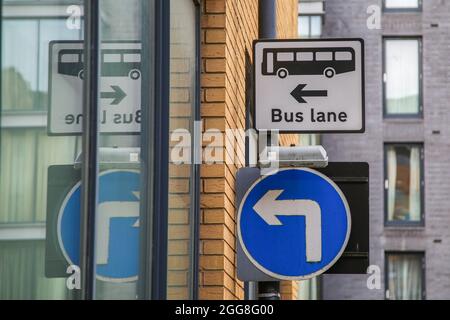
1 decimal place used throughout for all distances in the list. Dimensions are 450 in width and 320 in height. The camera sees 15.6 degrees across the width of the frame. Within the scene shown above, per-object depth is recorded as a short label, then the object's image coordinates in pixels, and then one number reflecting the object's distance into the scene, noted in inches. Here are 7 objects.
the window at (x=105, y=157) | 195.0
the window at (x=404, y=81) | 1797.2
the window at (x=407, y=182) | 1773.6
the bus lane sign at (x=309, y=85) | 312.9
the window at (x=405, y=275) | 1745.2
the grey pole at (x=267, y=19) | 342.8
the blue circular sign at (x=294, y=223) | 297.9
